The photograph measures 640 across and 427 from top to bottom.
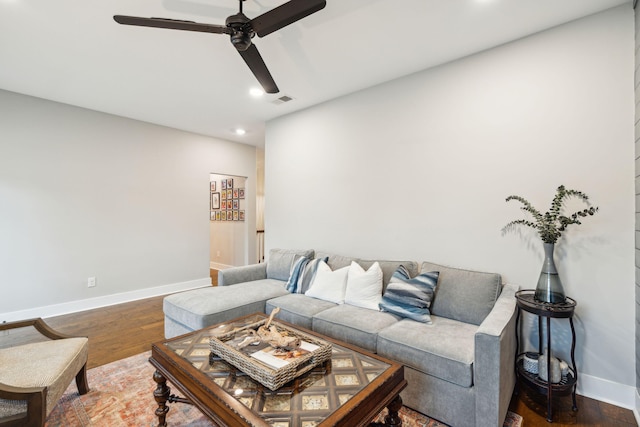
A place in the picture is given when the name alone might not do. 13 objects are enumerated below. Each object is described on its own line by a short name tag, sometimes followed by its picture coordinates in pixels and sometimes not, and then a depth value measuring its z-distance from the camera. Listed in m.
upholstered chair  1.43
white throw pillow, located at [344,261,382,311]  2.62
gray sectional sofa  1.65
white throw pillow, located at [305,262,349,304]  2.82
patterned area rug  1.83
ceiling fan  1.56
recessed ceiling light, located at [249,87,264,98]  3.39
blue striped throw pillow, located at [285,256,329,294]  3.15
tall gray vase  2.01
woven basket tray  1.33
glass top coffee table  1.18
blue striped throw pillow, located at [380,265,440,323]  2.33
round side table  1.89
